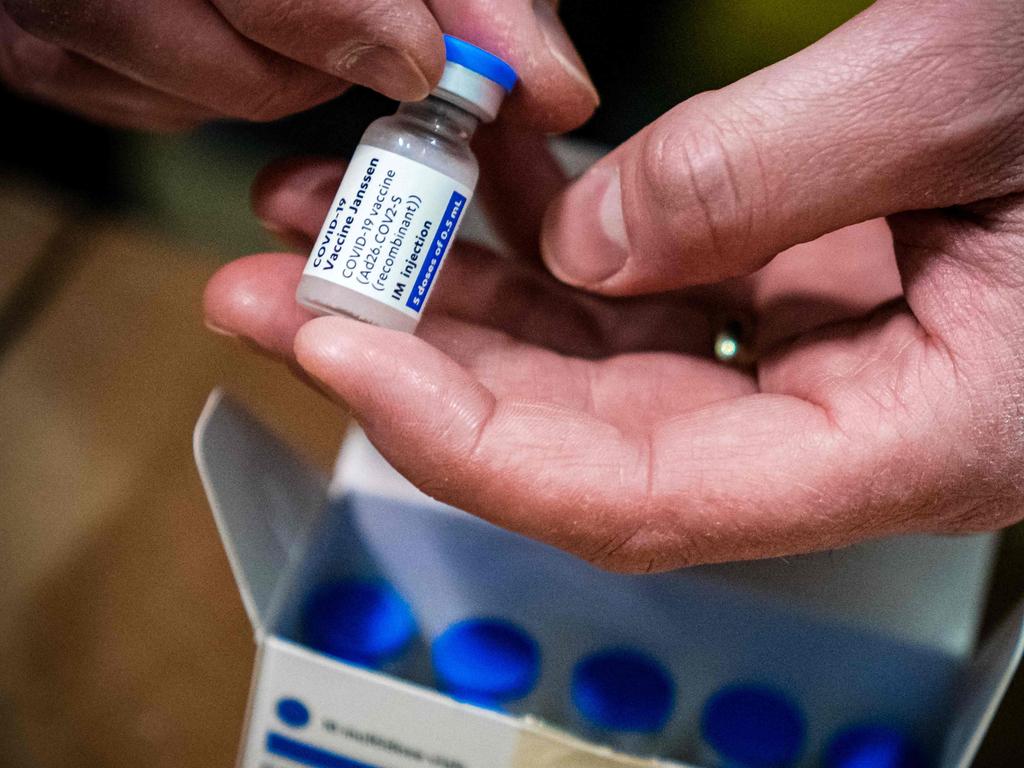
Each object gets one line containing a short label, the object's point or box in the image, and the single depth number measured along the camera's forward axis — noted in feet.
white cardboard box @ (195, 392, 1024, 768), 0.98
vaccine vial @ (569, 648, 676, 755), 1.00
